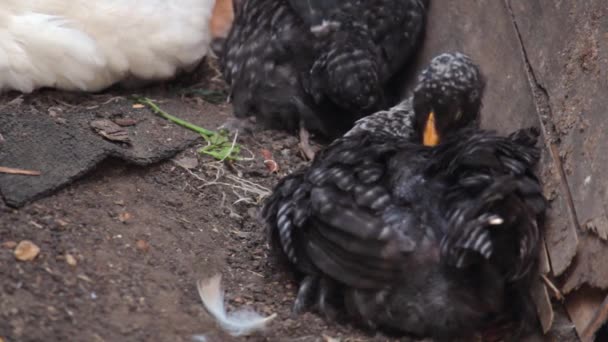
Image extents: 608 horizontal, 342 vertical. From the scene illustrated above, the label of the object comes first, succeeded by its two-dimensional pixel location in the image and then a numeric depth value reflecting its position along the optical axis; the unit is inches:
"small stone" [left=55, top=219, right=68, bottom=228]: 181.6
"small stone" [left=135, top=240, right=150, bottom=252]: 184.5
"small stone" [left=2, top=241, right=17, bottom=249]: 168.2
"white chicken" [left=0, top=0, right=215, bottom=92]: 231.6
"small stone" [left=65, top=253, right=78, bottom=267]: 169.8
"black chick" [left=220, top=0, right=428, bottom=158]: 242.1
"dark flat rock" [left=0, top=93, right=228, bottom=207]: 192.4
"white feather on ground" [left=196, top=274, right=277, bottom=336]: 169.5
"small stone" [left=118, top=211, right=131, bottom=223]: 192.1
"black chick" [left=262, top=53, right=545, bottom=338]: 164.2
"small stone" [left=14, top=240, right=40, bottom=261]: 166.4
